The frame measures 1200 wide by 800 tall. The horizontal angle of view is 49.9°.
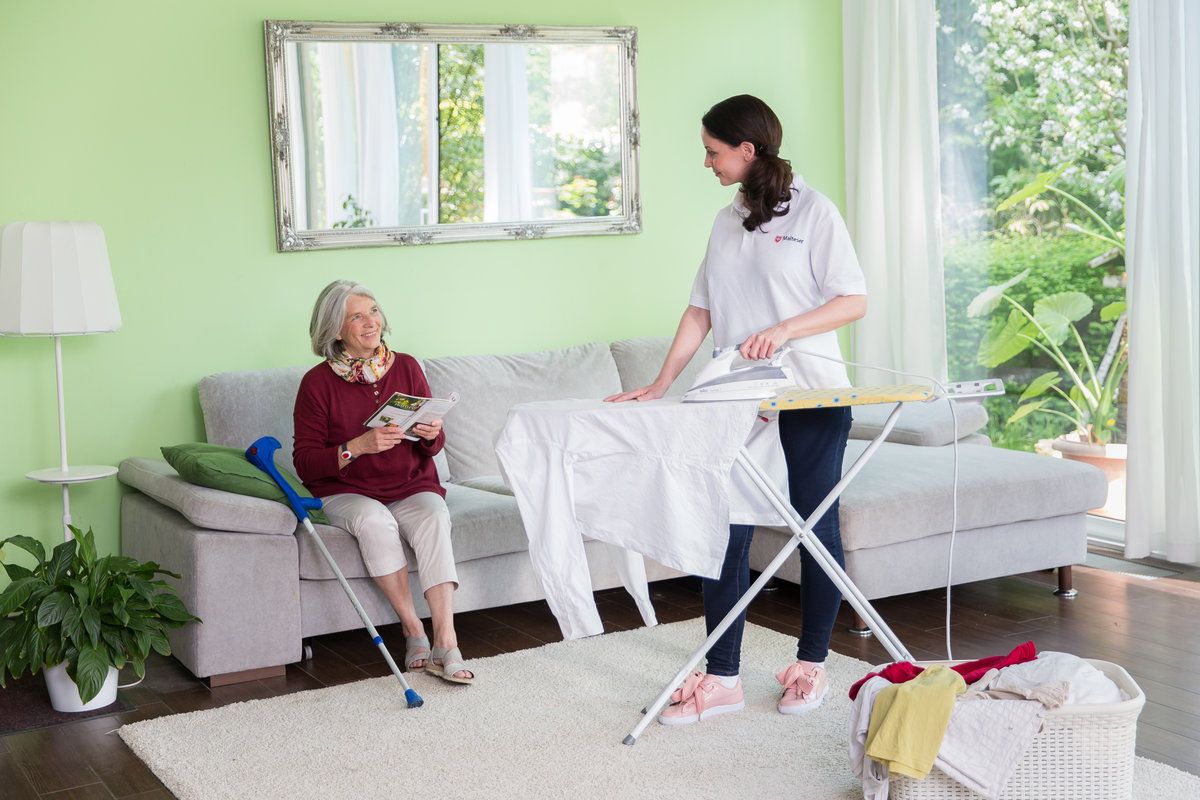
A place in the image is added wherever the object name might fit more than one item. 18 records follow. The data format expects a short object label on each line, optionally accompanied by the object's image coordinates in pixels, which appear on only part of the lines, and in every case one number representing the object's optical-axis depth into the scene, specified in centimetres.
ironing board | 253
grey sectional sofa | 331
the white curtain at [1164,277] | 409
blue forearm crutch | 312
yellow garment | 228
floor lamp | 348
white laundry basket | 230
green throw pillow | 336
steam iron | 259
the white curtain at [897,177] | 500
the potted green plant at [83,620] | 308
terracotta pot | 470
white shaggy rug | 259
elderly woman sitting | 338
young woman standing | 283
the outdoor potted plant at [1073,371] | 470
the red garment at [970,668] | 248
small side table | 353
